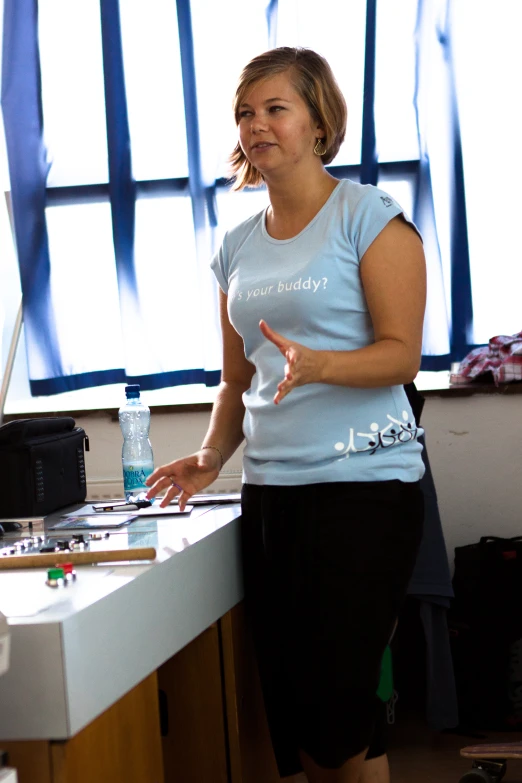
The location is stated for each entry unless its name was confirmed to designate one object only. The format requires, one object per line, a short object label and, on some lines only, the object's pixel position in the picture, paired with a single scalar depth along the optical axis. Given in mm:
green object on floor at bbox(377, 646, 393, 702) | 3131
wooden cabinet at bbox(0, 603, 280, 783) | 2889
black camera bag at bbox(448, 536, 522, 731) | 3832
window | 4192
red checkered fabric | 4084
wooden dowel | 2590
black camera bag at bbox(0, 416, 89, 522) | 3067
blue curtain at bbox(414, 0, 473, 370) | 4169
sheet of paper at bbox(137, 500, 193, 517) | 3099
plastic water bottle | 3430
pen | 3181
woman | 2731
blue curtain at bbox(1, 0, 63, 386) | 4432
